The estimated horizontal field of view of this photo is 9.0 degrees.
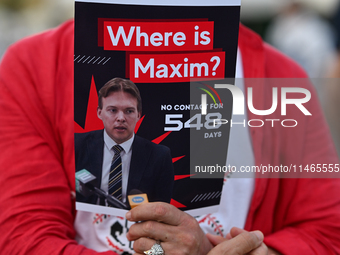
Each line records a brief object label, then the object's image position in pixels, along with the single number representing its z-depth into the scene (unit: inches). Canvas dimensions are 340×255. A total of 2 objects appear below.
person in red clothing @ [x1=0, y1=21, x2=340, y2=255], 110.2
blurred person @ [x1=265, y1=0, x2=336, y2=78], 299.0
